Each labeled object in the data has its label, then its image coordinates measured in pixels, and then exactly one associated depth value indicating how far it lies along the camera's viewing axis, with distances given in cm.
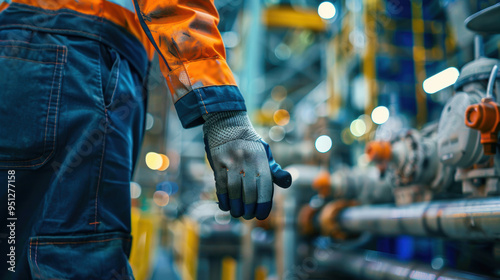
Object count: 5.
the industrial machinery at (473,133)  103
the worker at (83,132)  84
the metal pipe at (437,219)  104
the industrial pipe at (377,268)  129
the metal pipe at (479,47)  123
